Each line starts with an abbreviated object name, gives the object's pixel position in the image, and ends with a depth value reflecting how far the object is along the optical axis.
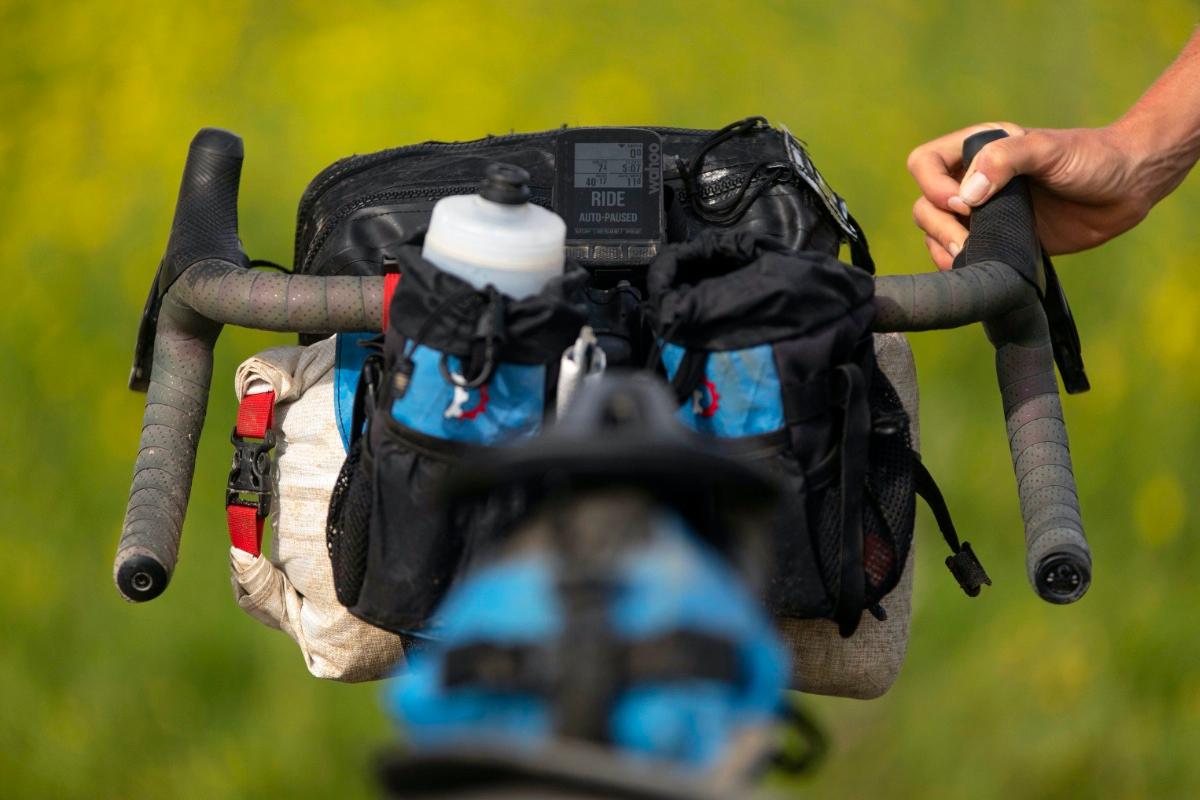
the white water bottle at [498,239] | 5.63
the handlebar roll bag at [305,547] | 5.88
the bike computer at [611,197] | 5.84
